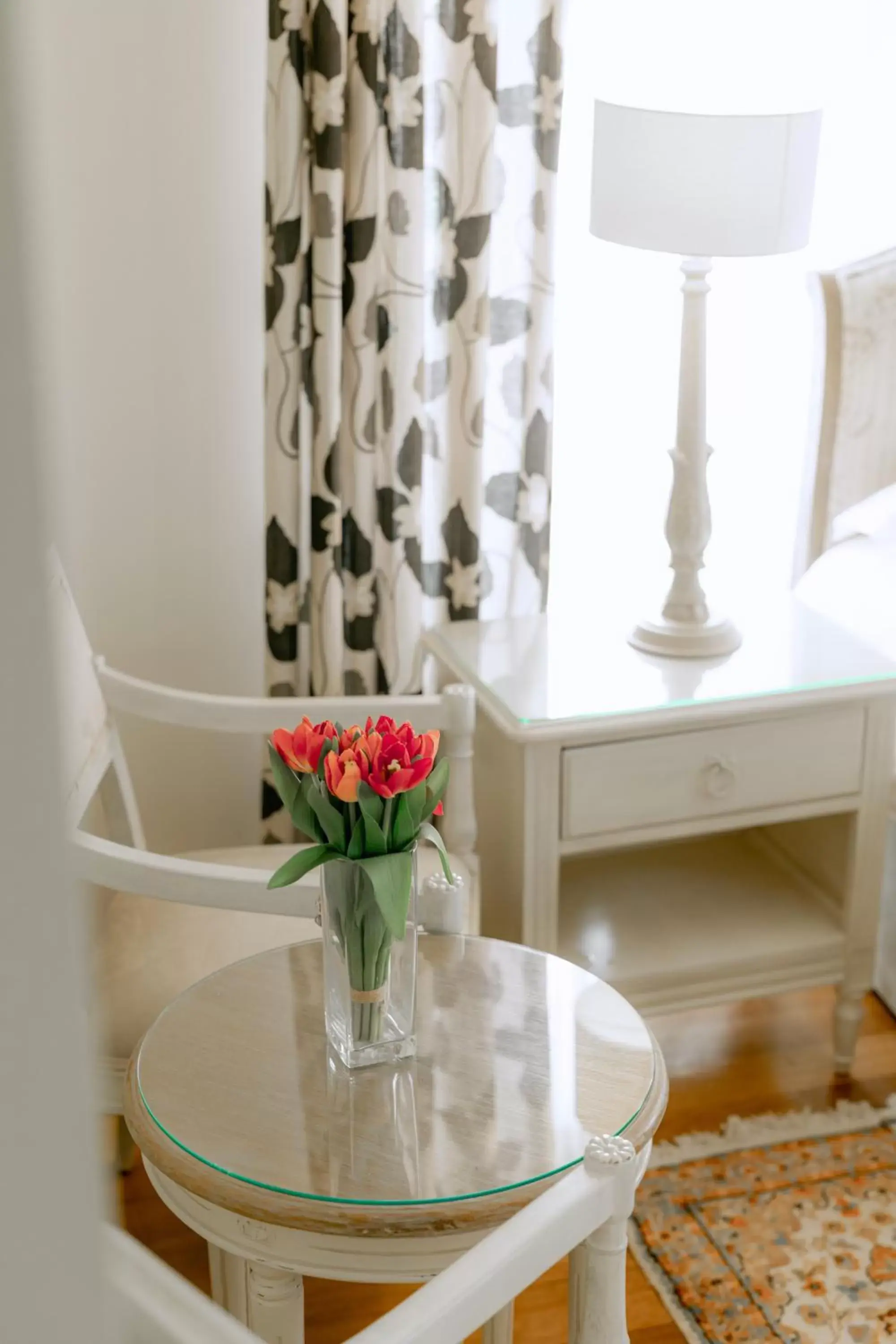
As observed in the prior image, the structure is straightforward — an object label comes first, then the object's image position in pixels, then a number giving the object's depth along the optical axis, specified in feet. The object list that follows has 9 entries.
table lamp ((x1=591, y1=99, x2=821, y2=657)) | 6.03
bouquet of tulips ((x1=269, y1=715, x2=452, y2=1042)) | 4.11
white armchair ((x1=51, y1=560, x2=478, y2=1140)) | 5.11
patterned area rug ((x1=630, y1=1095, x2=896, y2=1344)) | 5.82
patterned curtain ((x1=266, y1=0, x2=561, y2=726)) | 6.93
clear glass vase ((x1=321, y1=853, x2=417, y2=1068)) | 4.24
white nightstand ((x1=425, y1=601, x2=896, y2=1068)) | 6.40
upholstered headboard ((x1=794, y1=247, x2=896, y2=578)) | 8.54
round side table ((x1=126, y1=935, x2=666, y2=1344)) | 3.98
